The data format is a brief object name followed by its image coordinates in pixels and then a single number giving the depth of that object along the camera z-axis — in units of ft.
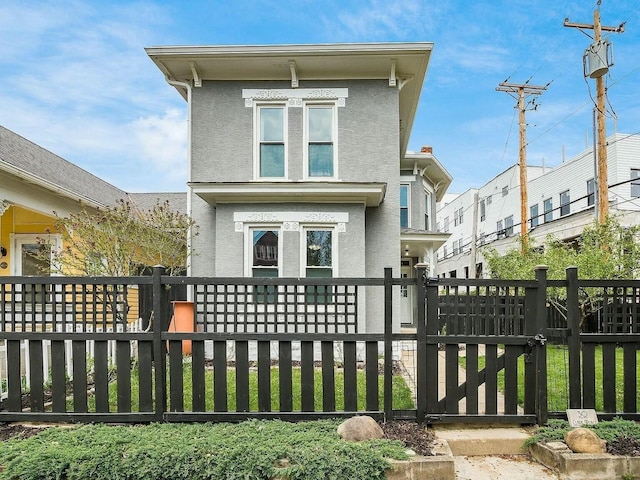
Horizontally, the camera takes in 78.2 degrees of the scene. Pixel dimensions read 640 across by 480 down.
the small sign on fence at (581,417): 12.94
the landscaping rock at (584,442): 11.25
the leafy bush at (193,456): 10.04
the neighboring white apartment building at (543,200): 56.29
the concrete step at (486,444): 12.37
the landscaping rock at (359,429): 11.57
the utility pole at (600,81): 37.63
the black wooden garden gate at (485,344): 13.19
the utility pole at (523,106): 56.49
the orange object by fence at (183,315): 24.67
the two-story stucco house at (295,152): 26.02
